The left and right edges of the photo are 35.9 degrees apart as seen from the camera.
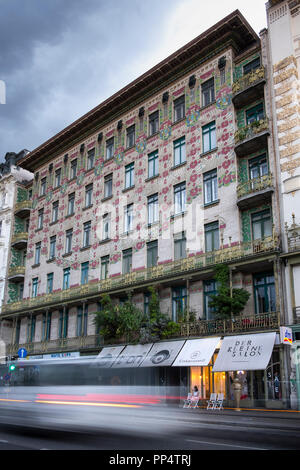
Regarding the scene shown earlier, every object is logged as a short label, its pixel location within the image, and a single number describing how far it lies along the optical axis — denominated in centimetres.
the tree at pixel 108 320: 2908
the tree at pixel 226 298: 2408
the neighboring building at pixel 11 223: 4253
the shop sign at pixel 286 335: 2122
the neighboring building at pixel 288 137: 2245
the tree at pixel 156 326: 2688
